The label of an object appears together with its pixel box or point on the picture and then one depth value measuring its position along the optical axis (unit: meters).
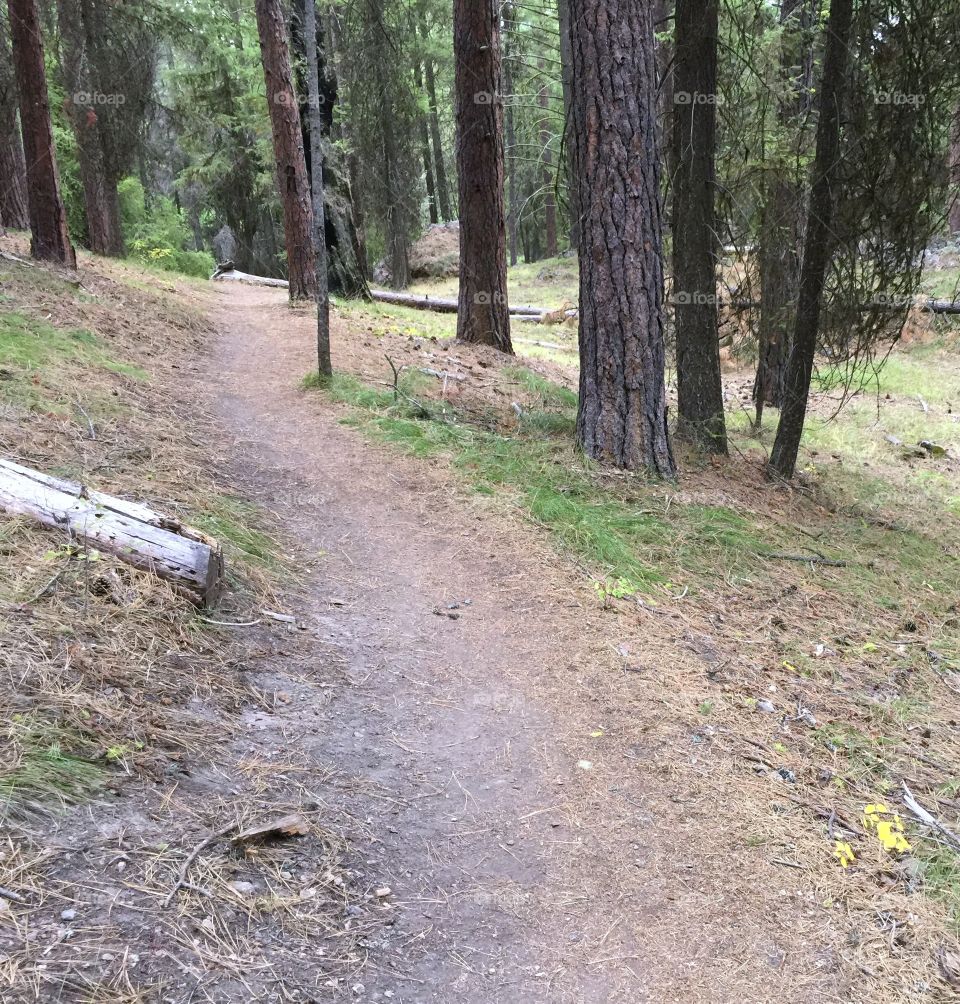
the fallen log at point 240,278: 20.39
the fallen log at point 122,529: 3.50
